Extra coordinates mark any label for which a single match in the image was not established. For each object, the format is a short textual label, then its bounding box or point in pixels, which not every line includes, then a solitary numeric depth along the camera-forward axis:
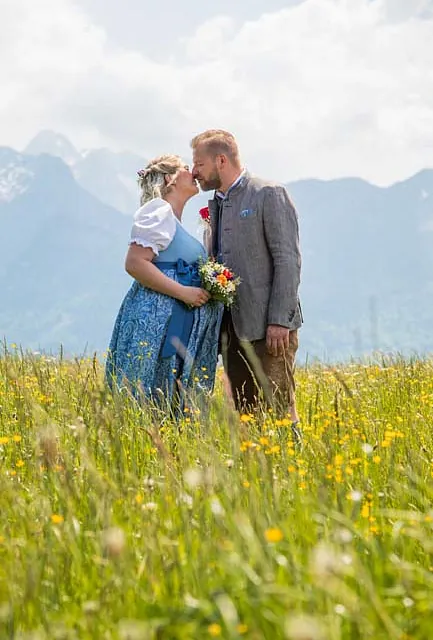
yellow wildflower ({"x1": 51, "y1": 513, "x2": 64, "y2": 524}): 2.60
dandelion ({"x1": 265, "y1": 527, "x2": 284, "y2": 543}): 1.81
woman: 6.20
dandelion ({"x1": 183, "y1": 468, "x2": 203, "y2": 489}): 2.26
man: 6.32
